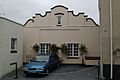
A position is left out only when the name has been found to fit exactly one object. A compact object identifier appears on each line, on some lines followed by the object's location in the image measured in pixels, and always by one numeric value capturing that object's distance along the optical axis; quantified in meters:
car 8.06
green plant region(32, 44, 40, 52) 11.92
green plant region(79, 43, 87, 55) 11.75
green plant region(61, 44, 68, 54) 11.74
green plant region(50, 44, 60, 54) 11.73
